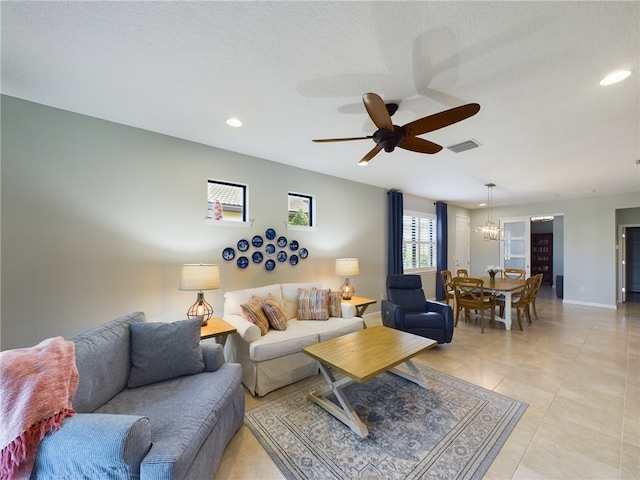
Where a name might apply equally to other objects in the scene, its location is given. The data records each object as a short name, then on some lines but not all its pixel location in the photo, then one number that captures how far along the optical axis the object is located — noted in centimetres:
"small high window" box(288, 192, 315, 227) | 415
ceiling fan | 169
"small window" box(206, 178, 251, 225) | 337
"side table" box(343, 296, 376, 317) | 372
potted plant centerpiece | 496
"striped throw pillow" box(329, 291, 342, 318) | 339
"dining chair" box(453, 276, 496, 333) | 420
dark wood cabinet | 949
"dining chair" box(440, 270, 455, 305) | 481
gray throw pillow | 181
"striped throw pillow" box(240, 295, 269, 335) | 272
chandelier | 553
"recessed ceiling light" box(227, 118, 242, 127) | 260
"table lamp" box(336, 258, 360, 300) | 405
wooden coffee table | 196
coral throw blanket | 101
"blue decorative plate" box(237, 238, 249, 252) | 346
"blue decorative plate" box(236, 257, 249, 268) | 345
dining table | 423
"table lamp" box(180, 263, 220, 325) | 261
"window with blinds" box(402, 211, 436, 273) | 618
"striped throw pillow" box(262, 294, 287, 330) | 287
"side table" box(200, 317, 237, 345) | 247
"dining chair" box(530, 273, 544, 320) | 471
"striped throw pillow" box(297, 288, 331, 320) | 327
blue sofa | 105
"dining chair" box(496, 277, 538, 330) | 435
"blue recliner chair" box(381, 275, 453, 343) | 345
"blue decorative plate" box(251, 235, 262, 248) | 358
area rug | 164
